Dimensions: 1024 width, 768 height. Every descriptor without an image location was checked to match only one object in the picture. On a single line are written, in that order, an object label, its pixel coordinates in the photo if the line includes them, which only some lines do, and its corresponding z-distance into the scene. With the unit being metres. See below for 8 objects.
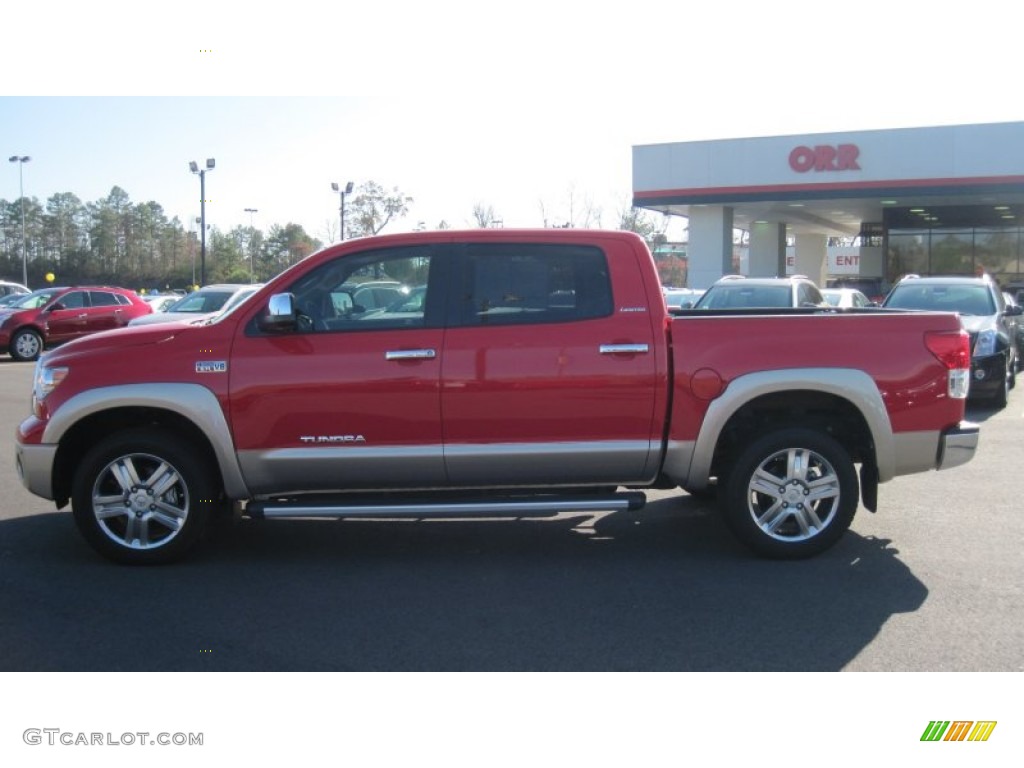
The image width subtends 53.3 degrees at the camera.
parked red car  22.97
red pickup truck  6.12
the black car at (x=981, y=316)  13.08
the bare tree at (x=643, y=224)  38.34
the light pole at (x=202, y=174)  34.72
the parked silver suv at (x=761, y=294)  14.55
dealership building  31.22
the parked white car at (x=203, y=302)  18.61
